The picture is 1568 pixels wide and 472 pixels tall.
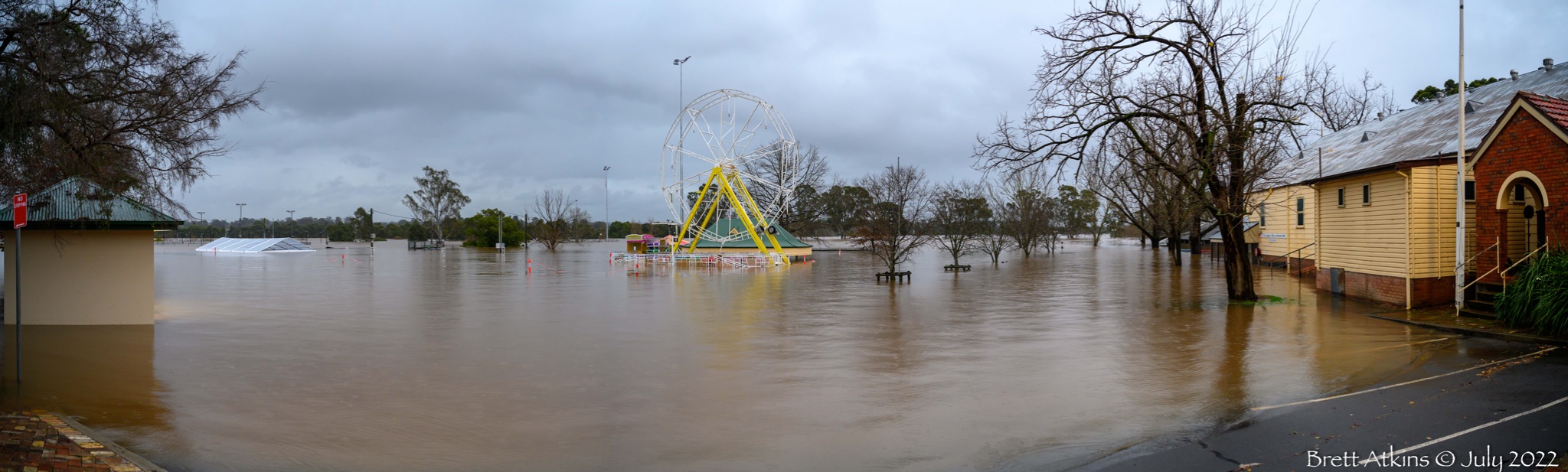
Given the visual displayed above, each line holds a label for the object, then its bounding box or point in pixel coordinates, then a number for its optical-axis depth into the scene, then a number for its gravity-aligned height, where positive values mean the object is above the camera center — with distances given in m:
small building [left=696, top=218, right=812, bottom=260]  49.84 -0.32
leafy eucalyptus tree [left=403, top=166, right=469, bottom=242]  86.50 +4.26
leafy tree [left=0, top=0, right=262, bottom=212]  9.87 +1.84
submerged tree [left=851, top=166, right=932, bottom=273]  31.96 +1.13
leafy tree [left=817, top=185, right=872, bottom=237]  83.62 +3.36
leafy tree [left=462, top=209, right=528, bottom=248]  79.31 +1.01
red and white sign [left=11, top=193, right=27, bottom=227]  9.24 +0.38
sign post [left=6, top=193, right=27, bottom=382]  9.24 +0.37
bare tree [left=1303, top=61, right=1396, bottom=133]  48.14 +7.26
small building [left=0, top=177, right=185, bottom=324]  14.55 -0.35
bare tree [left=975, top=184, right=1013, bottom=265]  45.25 +0.41
